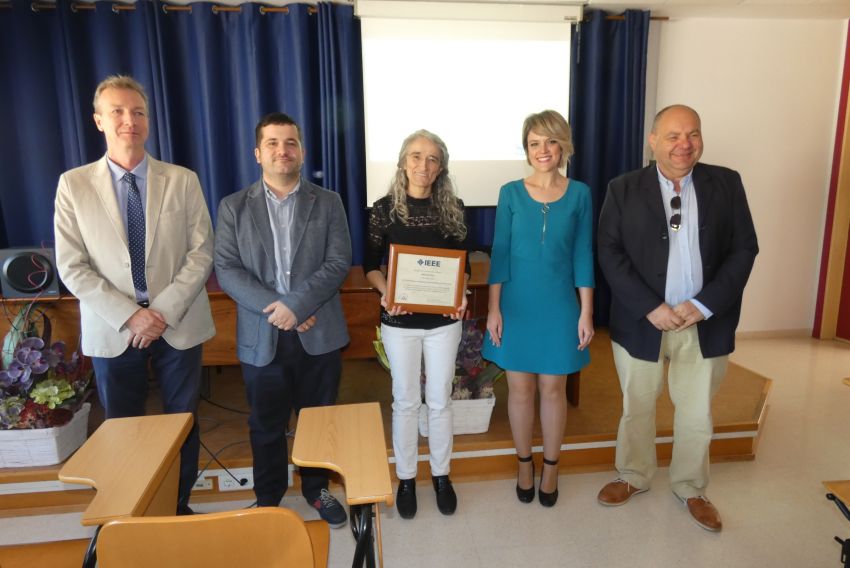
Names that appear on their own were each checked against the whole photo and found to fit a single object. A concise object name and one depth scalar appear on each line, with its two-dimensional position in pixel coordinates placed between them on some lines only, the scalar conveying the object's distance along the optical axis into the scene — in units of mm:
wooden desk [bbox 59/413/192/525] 1115
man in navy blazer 1988
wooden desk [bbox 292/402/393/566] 1199
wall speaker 2527
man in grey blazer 1898
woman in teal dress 2004
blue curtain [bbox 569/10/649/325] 4109
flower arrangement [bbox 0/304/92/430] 2299
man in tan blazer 1861
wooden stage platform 2311
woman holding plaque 1946
